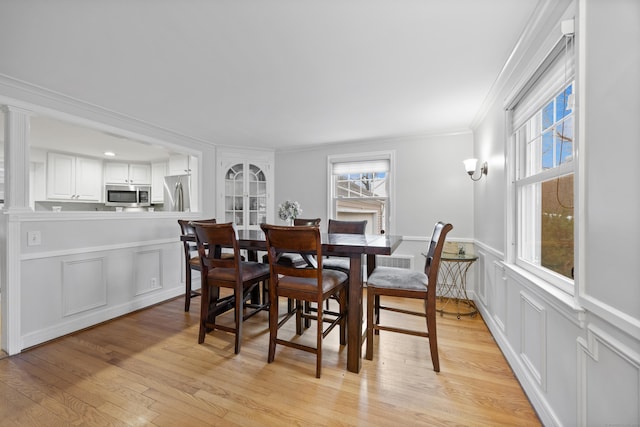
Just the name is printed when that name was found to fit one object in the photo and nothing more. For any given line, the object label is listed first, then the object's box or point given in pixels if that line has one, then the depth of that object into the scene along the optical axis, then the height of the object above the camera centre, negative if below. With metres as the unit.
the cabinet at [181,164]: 4.21 +0.77
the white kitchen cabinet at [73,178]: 4.38 +0.59
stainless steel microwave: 4.96 +0.31
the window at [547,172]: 1.43 +0.25
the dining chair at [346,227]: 3.31 -0.19
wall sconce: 3.19 +0.56
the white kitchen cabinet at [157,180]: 5.14 +0.61
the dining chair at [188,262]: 3.07 -0.59
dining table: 1.92 -0.53
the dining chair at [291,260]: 2.69 -0.50
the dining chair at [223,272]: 2.18 -0.53
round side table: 3.24 -1.06
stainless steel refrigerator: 4.34 +0.34
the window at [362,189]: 4.26 +0.39
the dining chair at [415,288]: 1.98 -0.58
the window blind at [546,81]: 1.36 +0.80
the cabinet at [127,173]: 5.07 +0.75
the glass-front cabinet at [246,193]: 4.57 +0.34
